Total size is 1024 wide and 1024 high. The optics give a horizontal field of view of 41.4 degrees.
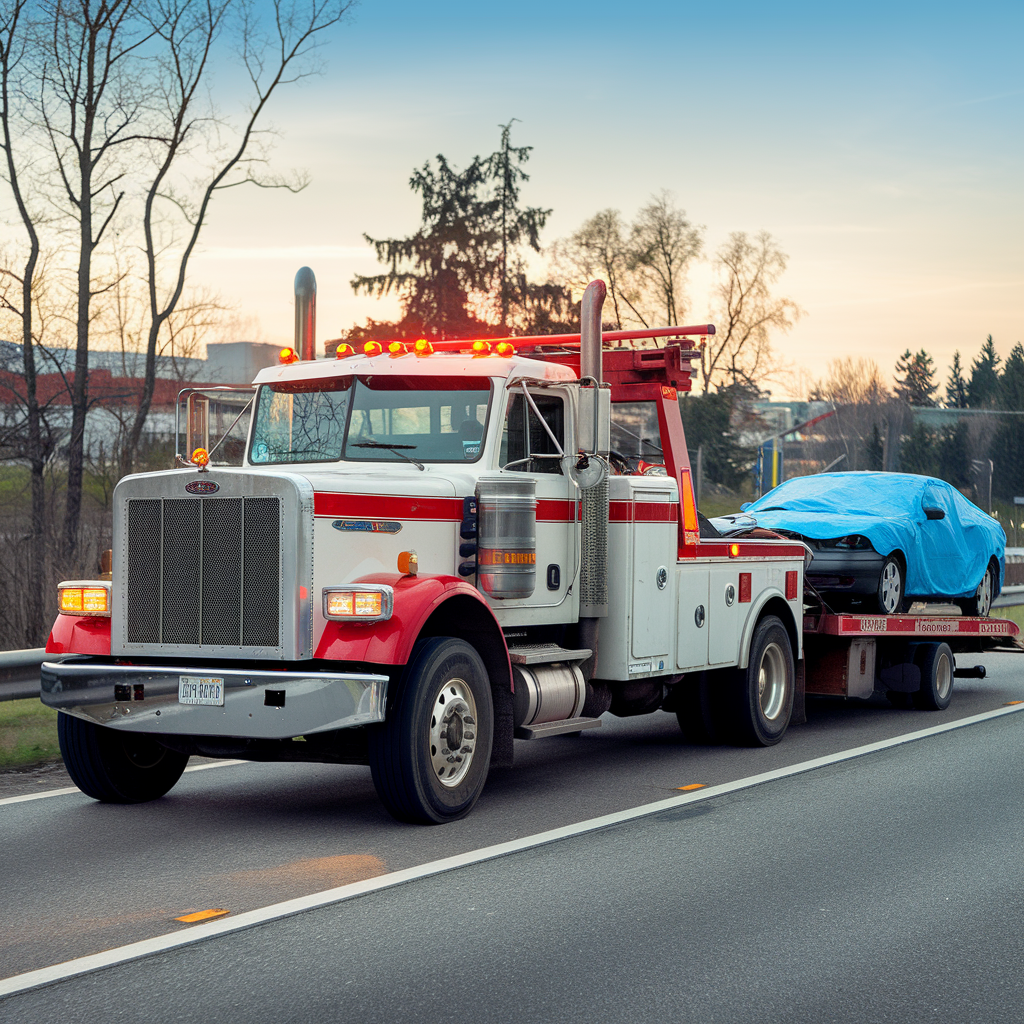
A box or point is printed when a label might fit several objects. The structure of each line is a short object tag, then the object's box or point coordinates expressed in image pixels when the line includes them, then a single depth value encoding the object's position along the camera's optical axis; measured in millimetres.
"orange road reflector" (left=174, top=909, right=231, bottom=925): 5414
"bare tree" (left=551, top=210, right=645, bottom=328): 61125
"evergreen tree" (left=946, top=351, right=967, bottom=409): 140375
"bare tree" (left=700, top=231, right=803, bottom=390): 63625
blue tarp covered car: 12477
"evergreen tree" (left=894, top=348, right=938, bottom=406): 146625
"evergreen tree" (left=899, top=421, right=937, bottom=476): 89688
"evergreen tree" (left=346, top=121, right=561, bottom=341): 41094
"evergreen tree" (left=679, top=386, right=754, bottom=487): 58656
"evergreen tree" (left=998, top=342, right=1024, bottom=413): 112000
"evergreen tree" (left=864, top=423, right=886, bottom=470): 87438
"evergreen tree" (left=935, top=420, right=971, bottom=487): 93000
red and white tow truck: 6953
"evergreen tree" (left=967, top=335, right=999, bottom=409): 133200
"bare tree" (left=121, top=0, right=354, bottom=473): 26859
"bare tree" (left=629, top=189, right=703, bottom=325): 63000
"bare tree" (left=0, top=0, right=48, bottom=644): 24281
